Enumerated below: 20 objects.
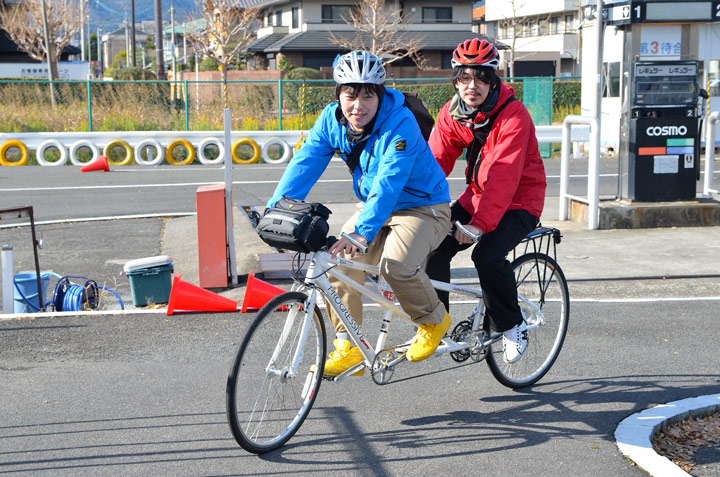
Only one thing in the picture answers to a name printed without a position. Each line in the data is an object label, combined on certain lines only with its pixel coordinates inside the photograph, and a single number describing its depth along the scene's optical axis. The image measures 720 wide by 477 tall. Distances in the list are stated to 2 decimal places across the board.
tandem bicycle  4.14
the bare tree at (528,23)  65.45
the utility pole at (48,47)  39.60
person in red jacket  4.79
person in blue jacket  4.29
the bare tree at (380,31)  47.47
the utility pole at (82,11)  59.54
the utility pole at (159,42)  34.81
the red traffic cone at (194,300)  7.02
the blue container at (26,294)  7.49
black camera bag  4.05
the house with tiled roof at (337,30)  58.50
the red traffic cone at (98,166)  19.42
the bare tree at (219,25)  46.31
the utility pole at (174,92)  26.87
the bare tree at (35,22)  54.12
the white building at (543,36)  64.12
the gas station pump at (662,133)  10.63
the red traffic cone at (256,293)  7.06
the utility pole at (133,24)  66.69
